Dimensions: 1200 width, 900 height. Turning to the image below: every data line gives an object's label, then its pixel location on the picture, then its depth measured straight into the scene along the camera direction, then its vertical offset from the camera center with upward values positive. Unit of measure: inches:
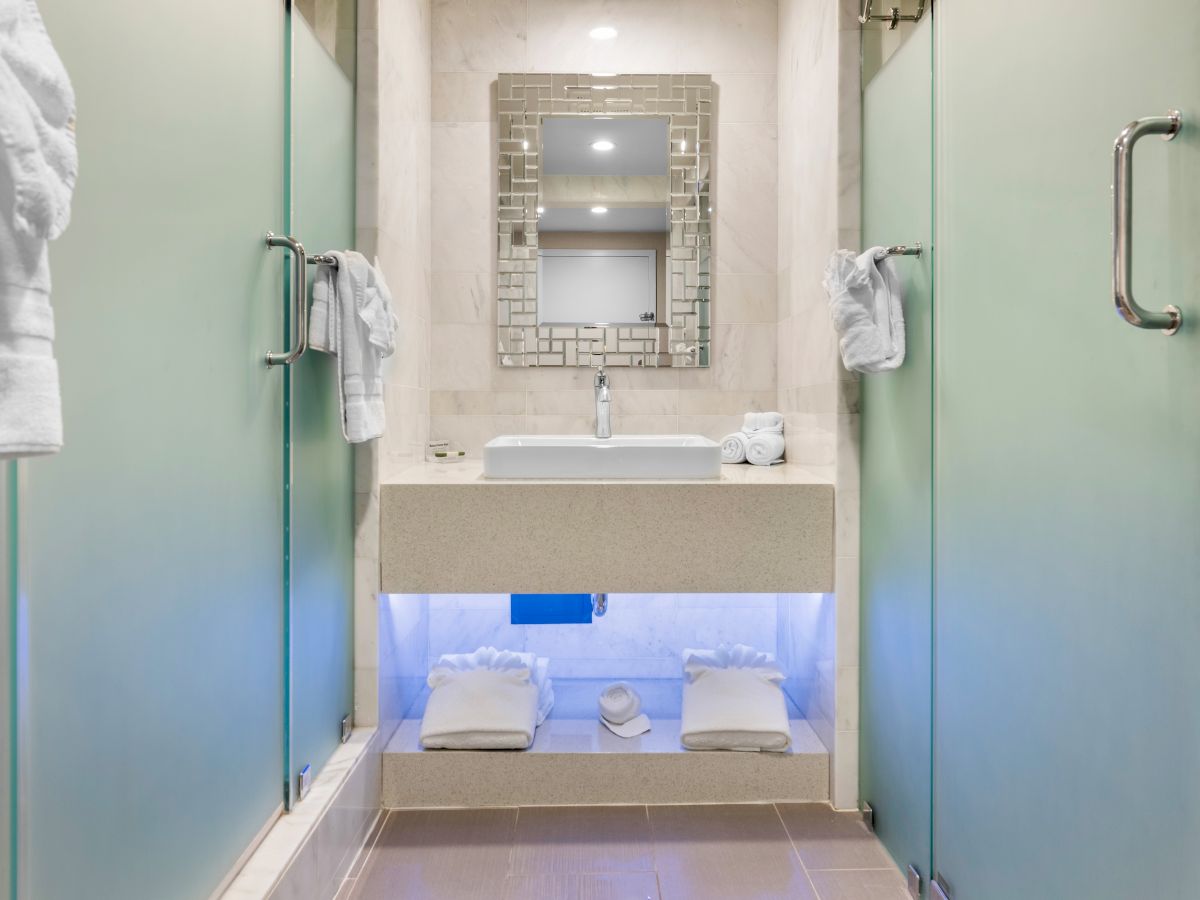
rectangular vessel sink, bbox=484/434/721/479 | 78.8 -0.9
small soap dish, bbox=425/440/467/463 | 101.0 -0.3
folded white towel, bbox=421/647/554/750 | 82.5 -26.9
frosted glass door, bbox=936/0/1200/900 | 35.4 -0.8
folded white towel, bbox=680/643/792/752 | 82.7 -27.0
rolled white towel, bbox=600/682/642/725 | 87.4 -28.0
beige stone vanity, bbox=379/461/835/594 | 78.1 -8.4
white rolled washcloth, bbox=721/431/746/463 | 96.5 +0.4
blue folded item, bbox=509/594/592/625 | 91.1 -18.2
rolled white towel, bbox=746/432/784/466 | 95.3 +0.2
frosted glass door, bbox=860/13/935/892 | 63.2 -3.5
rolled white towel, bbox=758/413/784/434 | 97.7 +3.6
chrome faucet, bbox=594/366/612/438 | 98.2 +5.6
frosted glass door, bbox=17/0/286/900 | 35.6 -1.6
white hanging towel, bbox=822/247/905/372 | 66.7 +11.8
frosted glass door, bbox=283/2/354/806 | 64.1 -1.2
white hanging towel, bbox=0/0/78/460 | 25.1 +7.7
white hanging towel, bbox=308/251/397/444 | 64.9 +10.3
